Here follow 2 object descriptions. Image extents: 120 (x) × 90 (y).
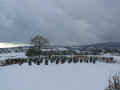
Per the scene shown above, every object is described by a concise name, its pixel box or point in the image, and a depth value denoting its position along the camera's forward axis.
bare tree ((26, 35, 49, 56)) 33.81
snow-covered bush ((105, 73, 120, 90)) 3.97
